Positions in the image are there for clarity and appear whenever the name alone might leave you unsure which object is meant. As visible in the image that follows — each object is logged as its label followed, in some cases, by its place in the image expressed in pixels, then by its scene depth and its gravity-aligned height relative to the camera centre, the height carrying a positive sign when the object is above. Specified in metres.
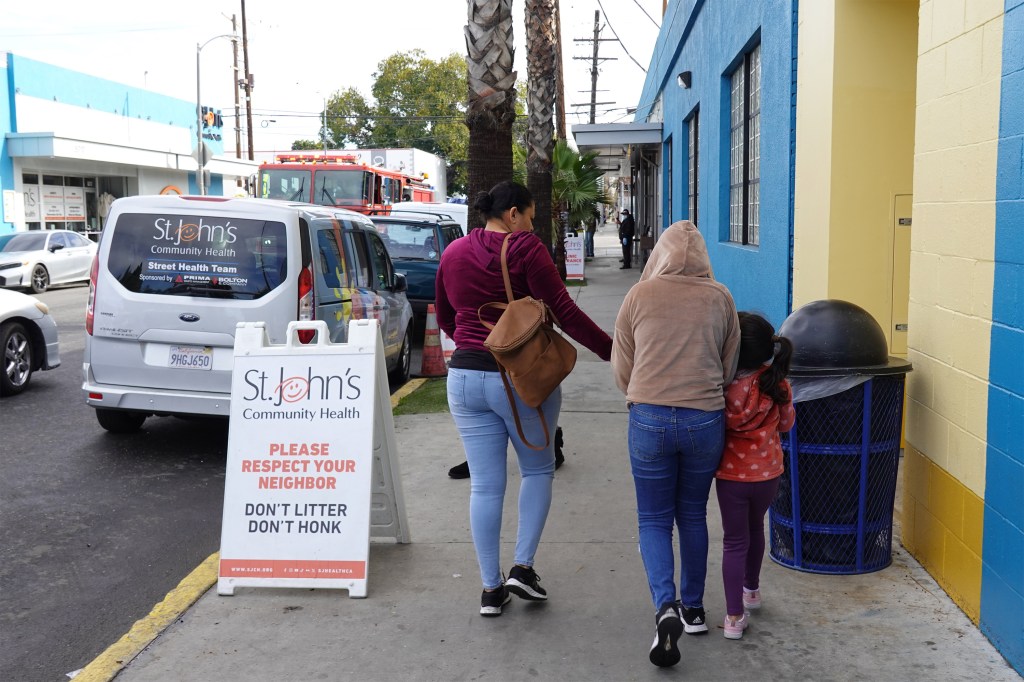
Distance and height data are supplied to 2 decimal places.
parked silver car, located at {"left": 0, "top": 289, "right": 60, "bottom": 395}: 10.25 -1.10
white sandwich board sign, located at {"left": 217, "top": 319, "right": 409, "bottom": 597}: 4.95 -1.13
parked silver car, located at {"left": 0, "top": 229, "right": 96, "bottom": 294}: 23.22 -0.64
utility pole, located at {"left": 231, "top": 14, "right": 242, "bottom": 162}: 49.56 +5.12
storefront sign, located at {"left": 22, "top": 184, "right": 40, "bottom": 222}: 32.34 +0.92
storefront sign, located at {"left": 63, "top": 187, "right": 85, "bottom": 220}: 35.03 +0.93
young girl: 4.17 -0.88
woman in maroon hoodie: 4.51 -0.64
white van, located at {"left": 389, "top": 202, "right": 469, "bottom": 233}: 17.31 +0.33
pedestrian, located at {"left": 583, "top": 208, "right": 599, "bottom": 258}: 37.79 -0.57
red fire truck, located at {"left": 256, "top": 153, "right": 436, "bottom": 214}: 23.58 +1.06
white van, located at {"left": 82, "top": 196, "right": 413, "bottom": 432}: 7.55 -0.47
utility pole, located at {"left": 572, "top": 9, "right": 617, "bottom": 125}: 57.71 +9.68
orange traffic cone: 11.80 -1.45
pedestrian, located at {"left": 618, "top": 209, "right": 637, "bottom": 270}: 31.78 -0.29
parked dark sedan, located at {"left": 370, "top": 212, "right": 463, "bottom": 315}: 14.35 -0.27
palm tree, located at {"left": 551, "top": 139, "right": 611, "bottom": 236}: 27.92 +1.25
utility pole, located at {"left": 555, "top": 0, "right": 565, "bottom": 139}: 32.12 +4.33
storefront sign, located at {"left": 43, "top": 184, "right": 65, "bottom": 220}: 33.59 +0.93
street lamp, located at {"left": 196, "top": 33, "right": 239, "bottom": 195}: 31.77 +2.82
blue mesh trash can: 4.79 -1.01
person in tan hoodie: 3.98 -0.62
